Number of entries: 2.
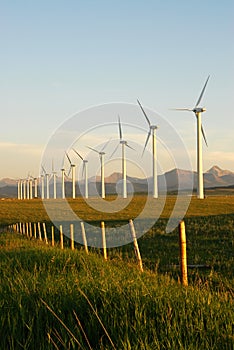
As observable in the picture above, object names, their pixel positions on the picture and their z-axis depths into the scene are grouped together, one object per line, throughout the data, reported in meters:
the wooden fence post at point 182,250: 11.12
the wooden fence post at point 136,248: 13.17
